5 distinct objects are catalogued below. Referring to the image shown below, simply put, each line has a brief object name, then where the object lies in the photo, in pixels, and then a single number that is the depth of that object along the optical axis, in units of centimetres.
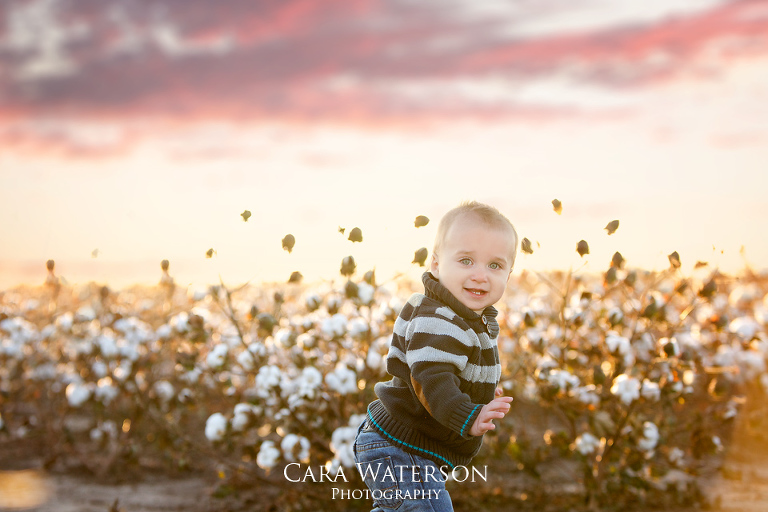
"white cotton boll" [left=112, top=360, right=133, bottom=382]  554
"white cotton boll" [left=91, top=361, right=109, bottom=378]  590
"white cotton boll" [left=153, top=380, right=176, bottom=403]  566
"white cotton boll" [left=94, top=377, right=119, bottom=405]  551
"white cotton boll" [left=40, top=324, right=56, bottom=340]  612
